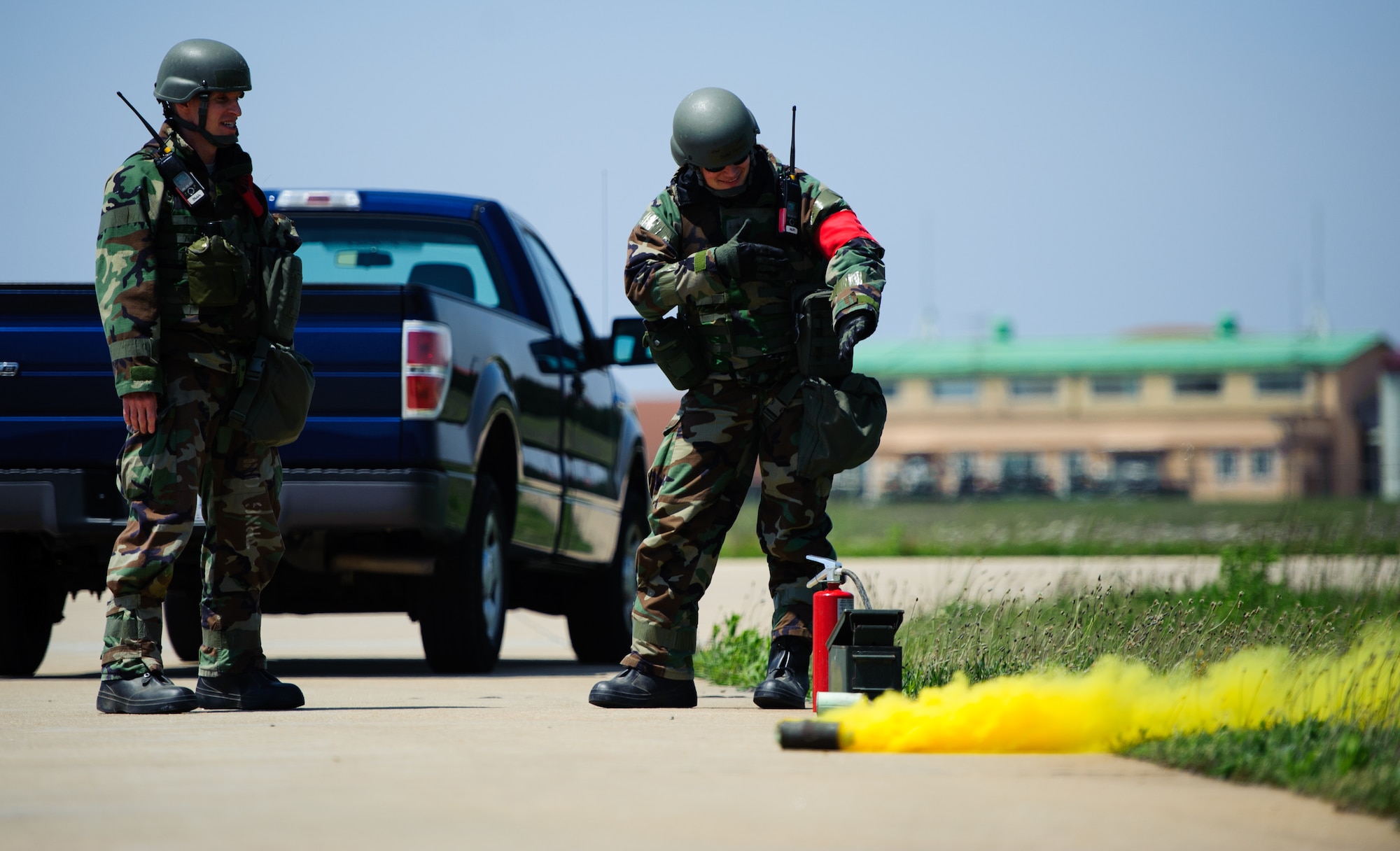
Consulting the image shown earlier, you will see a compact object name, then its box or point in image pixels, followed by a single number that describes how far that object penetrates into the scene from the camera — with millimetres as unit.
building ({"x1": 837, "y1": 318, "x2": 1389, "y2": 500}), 149000
